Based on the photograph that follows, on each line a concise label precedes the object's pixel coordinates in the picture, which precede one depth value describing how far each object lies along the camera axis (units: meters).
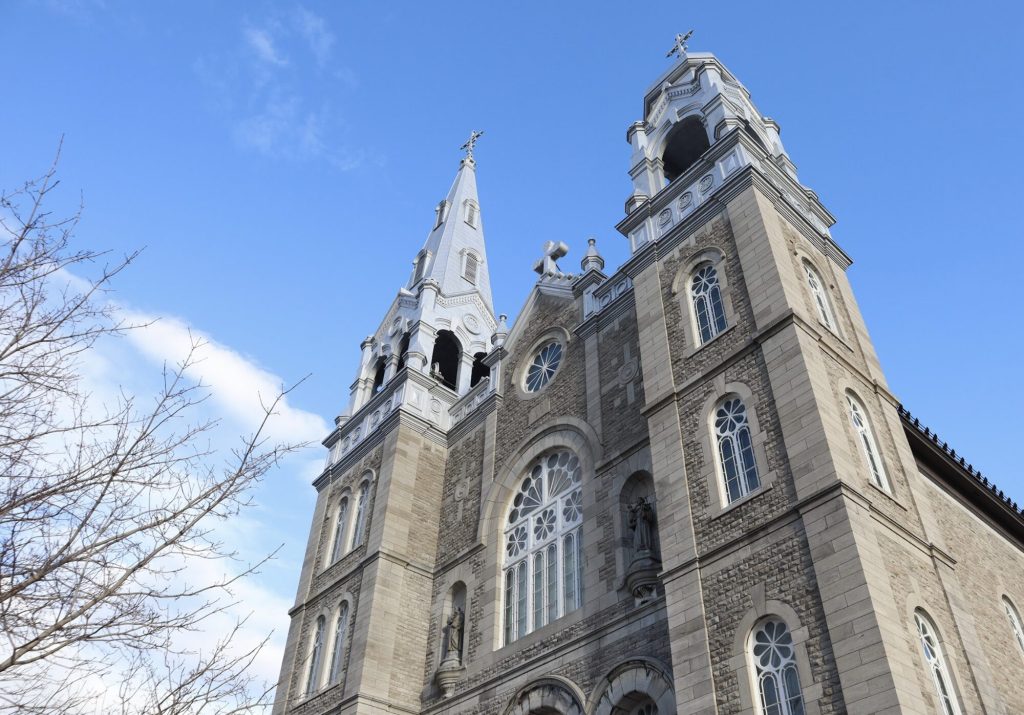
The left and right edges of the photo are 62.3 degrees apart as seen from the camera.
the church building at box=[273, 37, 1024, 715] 12.28
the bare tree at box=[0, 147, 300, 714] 6.98
